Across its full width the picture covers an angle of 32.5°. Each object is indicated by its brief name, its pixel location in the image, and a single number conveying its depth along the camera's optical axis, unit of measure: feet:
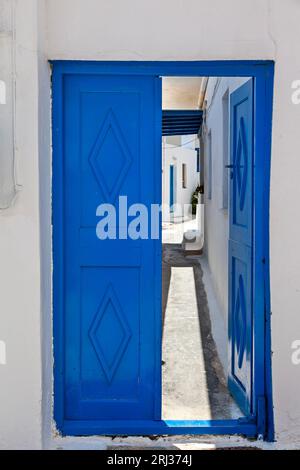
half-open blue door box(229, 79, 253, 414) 12.33
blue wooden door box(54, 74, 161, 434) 11.69
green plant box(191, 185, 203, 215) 79.81
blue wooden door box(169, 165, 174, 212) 89.01
